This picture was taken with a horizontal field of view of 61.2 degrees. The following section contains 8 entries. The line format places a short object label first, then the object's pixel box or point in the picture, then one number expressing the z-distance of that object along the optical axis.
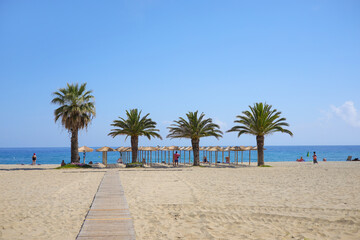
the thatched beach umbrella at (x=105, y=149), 39.38
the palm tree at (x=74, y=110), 31.28
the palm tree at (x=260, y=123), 33.84
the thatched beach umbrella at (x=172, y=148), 48.12
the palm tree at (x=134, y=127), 35.41
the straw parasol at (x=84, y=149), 37.25
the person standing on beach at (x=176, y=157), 37.06
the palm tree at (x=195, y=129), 36.22
